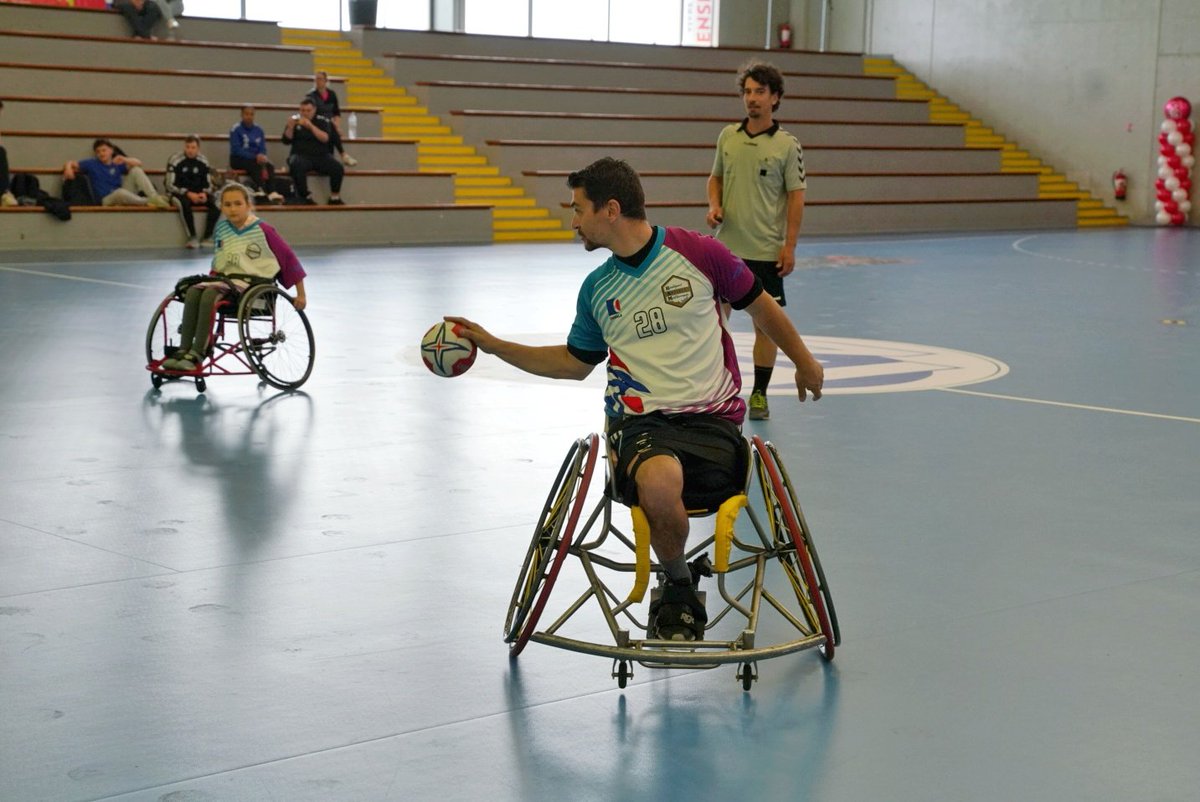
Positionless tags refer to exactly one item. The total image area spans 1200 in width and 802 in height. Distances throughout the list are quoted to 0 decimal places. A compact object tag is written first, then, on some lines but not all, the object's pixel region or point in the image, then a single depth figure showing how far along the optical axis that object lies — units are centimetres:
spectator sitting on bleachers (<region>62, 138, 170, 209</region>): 1652
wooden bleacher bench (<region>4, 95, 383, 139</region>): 1762
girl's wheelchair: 738
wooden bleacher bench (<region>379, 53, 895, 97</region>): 2323
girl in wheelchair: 740
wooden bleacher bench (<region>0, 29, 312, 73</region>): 1916
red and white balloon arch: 2339
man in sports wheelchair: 340
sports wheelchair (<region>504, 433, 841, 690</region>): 320
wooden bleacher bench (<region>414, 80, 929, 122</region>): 2255
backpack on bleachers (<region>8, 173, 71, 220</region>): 1589
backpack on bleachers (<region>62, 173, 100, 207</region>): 1636
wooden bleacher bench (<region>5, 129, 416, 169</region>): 1703
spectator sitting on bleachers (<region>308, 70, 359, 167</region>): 1844
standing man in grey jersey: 687
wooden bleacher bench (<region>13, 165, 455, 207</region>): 1855
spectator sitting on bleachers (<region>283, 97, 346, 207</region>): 1783
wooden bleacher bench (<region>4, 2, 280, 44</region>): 2006
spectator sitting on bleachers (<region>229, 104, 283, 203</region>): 1741
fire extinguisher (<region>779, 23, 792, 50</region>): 3005
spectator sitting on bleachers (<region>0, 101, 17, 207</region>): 1576
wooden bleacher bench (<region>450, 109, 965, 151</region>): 2195
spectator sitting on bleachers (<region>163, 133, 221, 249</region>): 1641
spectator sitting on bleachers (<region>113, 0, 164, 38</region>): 2011
